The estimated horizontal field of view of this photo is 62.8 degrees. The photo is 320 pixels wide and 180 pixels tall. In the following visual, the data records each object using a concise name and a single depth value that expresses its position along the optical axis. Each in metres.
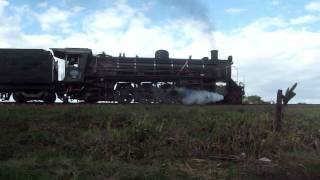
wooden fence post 7.20
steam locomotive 11.89
